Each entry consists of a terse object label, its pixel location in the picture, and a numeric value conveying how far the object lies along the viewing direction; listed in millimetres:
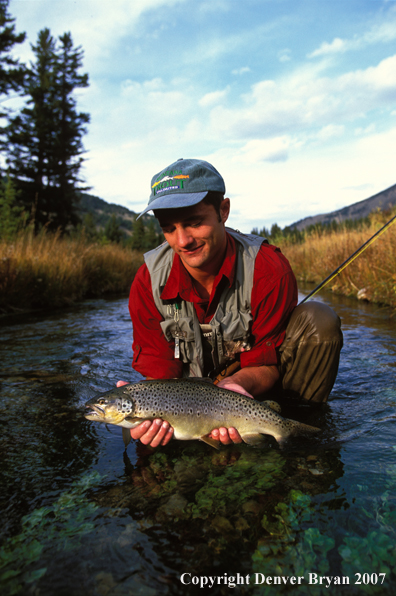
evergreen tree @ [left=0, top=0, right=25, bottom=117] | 25406
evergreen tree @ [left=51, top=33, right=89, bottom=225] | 34300
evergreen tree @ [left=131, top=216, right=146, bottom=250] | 62562
